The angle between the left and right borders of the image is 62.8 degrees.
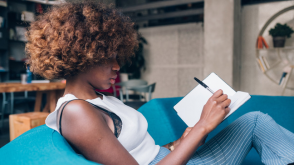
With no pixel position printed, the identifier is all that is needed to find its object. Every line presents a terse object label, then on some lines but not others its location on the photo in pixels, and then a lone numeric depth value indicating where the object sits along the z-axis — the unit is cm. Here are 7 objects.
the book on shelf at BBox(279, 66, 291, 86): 400
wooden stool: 231
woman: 73
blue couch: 93
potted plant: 392
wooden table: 279
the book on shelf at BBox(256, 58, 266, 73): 421
